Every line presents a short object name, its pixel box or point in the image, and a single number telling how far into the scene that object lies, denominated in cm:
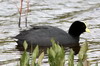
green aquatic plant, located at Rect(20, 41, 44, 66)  893
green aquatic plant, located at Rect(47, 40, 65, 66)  872
